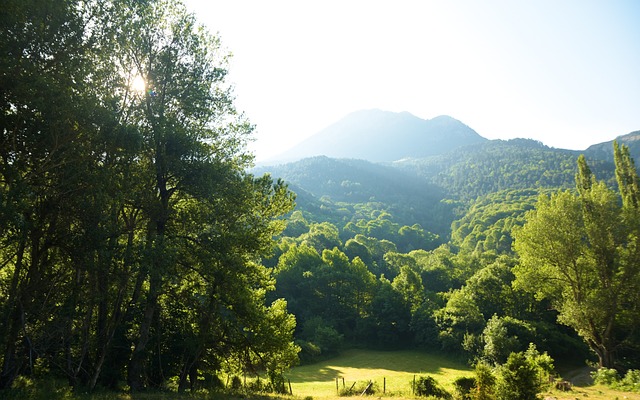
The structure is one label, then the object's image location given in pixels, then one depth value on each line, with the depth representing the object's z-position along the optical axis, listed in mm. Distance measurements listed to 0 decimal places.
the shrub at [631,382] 22012
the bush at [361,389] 23933
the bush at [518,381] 15258
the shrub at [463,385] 21983
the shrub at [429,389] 22906
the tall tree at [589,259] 27219
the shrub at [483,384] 17328
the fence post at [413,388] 22866
